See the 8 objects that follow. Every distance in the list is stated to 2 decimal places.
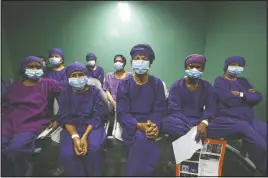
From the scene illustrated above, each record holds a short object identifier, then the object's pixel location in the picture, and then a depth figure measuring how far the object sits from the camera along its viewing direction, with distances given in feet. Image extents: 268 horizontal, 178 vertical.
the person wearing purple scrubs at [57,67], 4.97
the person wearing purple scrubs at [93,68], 4.90
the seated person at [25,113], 4.70
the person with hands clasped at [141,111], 4.66
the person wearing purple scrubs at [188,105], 4.81
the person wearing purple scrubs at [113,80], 4.90
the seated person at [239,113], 4.62
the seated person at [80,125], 4.65
